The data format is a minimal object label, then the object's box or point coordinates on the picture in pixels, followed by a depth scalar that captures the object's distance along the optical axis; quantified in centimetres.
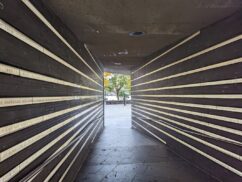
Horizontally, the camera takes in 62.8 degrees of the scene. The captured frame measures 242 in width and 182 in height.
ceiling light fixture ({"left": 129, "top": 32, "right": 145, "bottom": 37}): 337
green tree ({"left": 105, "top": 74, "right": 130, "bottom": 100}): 2079
